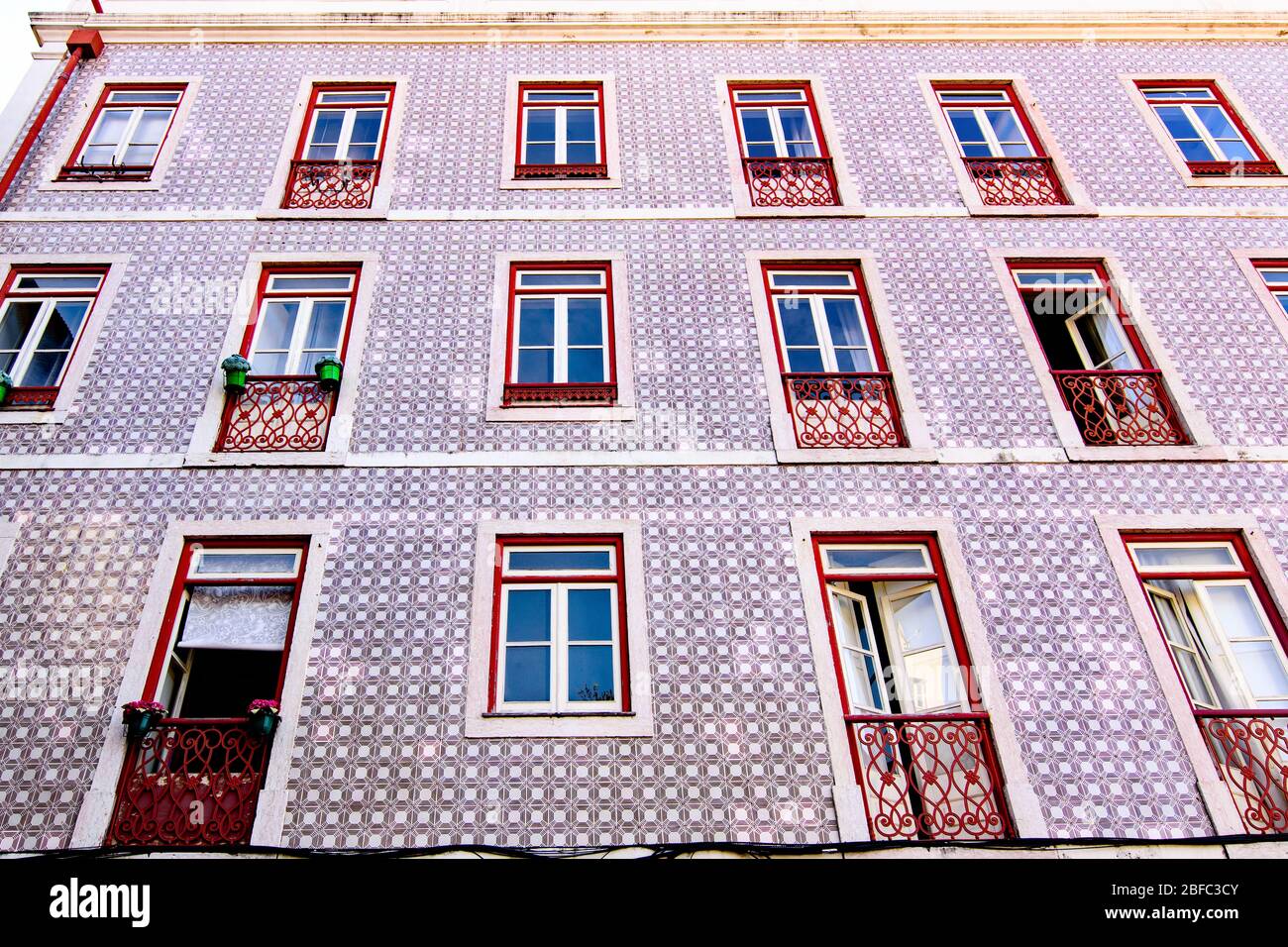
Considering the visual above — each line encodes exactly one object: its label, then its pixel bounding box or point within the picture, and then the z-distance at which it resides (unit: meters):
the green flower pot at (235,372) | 7.59
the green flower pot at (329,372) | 7.63
